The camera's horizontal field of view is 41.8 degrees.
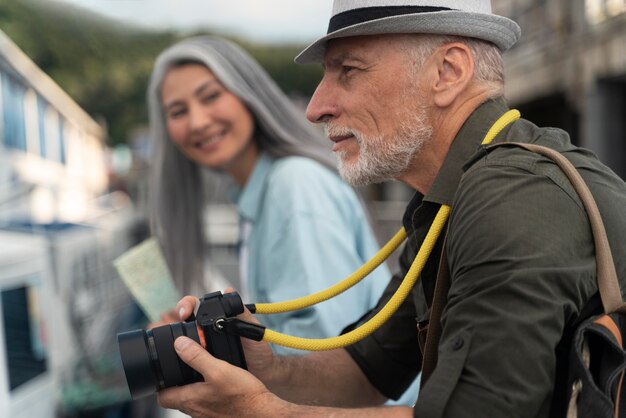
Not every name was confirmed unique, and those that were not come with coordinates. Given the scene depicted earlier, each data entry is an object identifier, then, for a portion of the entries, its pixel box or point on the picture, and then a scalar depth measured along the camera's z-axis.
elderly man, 1.24
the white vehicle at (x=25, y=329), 2.22
